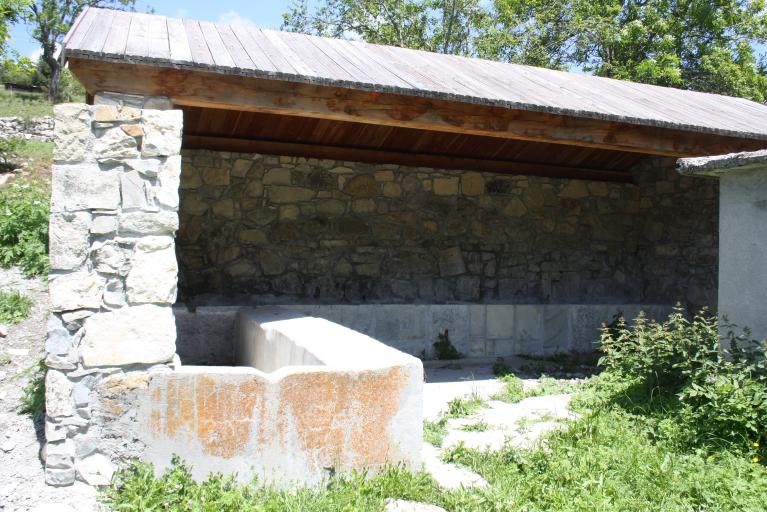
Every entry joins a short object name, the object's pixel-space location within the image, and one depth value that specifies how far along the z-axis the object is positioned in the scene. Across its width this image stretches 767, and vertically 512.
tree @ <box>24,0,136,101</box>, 24.14
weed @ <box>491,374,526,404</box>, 5.55
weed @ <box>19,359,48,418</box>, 4.37
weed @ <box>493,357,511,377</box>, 6.66
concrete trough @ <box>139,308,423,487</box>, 3.54
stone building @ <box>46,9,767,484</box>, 3.62
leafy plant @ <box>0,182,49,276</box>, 7.39
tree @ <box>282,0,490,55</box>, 18.44
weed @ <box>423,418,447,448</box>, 4.34
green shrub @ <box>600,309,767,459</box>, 3.94
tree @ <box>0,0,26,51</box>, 11.44
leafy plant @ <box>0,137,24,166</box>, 11.35
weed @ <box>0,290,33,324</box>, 6.16
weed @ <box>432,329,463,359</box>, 7.38
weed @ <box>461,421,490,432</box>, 4.68
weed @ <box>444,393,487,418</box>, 5.07
